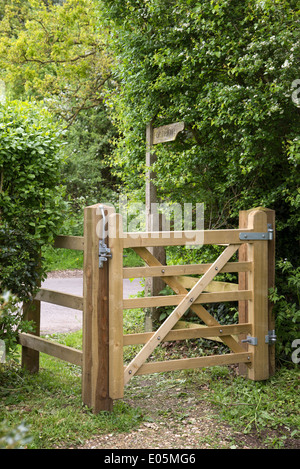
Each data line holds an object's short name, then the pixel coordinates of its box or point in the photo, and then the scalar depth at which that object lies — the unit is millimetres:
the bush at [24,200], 4320
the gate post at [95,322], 3924
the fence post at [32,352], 4980
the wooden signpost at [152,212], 6250
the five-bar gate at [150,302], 3932
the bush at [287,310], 4746
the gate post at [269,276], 4781
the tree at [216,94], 4629
